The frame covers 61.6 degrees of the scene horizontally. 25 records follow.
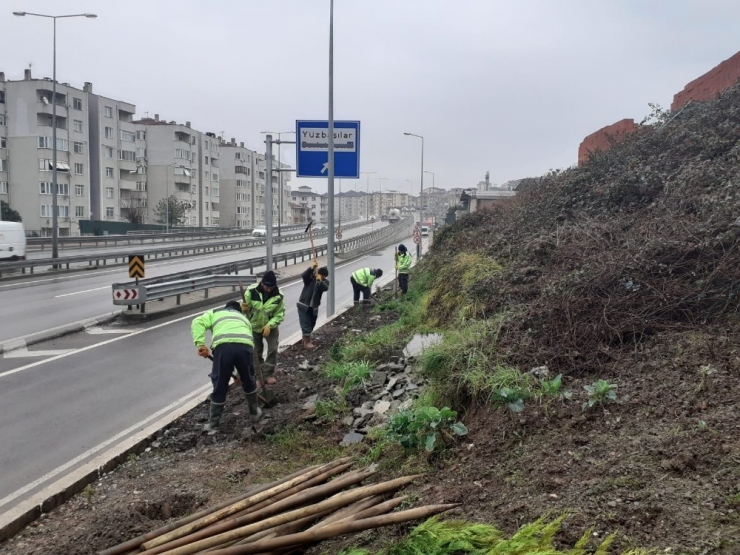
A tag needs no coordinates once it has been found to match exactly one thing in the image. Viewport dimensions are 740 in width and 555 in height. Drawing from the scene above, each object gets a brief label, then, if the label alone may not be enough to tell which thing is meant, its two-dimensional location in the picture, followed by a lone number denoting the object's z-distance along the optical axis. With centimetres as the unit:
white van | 2605
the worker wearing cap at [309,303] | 1166
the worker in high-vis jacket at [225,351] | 691
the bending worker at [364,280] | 1556
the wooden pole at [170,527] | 402
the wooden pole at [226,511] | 394
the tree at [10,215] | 5278
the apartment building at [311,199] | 16688
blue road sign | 1580
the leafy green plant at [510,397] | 532
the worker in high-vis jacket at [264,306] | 873
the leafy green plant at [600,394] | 504
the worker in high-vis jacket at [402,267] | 1767
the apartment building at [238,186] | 9594
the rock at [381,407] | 674
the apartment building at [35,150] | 5728
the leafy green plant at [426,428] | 514
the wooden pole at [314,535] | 352
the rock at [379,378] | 772
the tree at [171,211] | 7106
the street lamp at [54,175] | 2450
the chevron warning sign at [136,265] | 1617
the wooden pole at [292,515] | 366
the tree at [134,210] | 6745
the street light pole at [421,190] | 4050
